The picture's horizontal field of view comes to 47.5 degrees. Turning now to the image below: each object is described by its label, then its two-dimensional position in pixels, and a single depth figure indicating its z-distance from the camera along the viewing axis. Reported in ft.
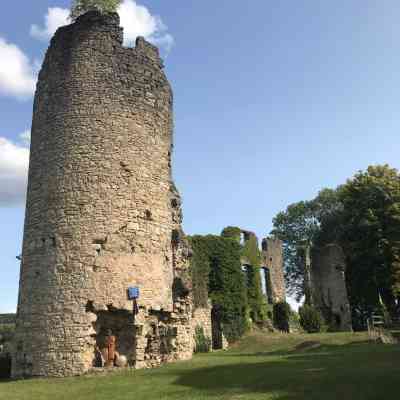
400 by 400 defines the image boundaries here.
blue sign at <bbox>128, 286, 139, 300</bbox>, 39.27
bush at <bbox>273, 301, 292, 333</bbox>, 91.09
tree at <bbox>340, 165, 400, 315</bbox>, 97.76
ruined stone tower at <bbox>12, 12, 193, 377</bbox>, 38.11
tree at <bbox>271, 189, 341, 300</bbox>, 135.54
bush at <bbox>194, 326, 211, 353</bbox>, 67.36
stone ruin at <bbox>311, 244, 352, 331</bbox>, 106.42
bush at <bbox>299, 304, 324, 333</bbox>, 93.56
